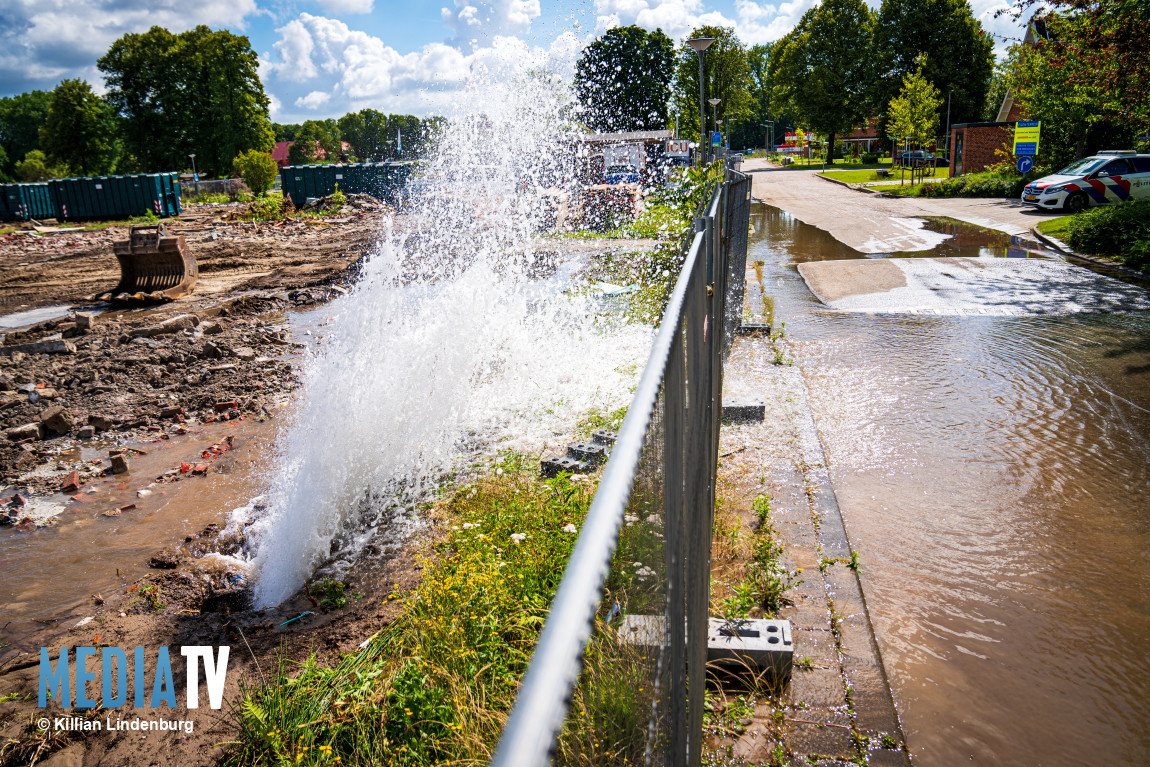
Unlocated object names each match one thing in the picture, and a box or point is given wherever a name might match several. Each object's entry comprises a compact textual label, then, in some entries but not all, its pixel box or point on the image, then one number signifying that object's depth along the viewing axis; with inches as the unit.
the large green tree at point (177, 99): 2682.1
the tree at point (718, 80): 2908.5
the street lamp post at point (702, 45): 883.4
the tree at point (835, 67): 2628.0
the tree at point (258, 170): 1857.8
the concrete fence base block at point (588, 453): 221.8
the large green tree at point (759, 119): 5083.7
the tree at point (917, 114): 1433.3
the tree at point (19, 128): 4960.6
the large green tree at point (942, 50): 2400.3
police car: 815.1
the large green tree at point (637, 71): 3580.2
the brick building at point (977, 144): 1449.3
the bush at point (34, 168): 3737.7
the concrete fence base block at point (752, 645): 128.0
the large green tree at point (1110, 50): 481.4
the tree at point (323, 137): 5231.3
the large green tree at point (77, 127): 2696.9
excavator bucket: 678.5
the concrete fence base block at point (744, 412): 257.0
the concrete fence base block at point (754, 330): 372.2
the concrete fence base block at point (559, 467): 217.9
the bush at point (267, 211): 1423.5
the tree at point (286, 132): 6254.9
